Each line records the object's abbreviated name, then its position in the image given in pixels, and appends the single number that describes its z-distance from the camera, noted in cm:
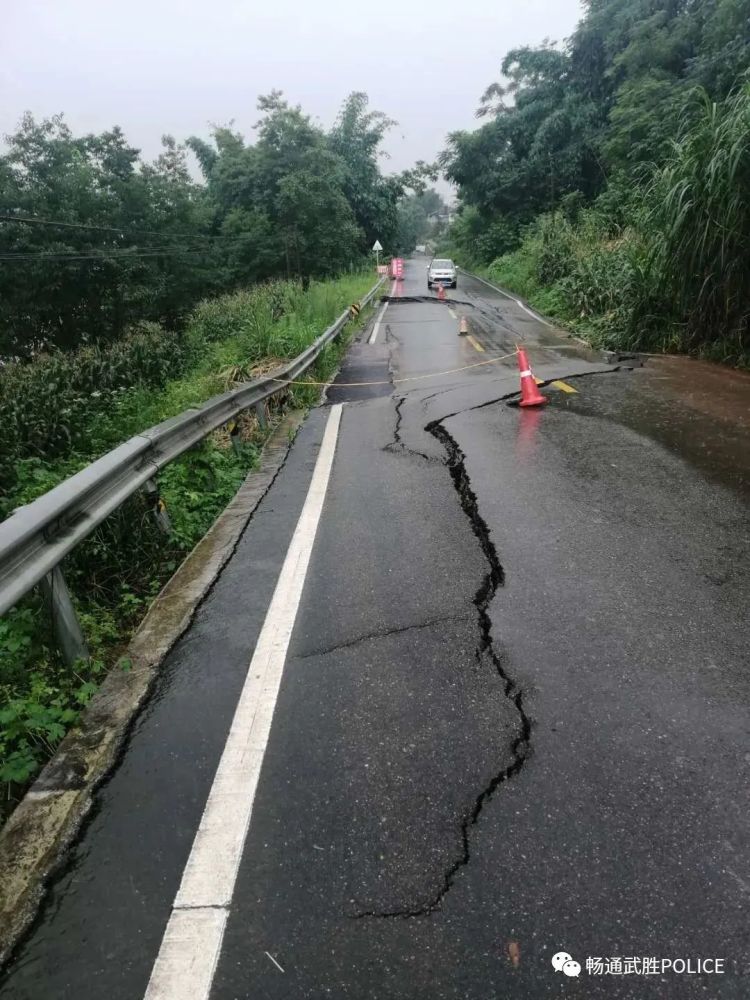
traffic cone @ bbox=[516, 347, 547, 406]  750
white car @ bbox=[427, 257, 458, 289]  2984
